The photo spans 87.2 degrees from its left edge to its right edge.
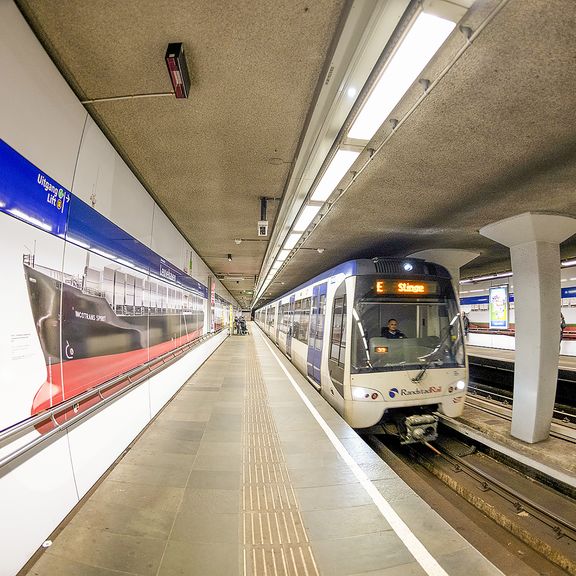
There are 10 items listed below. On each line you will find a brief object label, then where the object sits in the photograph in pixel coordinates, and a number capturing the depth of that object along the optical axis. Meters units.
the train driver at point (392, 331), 4.82
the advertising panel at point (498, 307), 11.66
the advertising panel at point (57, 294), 1.84
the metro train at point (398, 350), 4.54
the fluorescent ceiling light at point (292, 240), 6.43
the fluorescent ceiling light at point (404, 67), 1.69
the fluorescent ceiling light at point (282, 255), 8.50
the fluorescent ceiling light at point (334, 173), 3.15
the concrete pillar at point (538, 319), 4.47
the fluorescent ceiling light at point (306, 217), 4.74
